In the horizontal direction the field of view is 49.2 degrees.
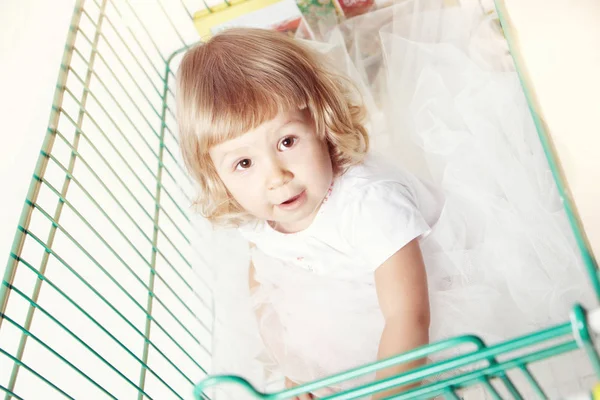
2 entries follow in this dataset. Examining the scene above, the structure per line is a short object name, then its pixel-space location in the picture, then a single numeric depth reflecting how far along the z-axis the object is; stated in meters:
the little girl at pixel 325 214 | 0.89
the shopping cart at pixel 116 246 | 1.33
